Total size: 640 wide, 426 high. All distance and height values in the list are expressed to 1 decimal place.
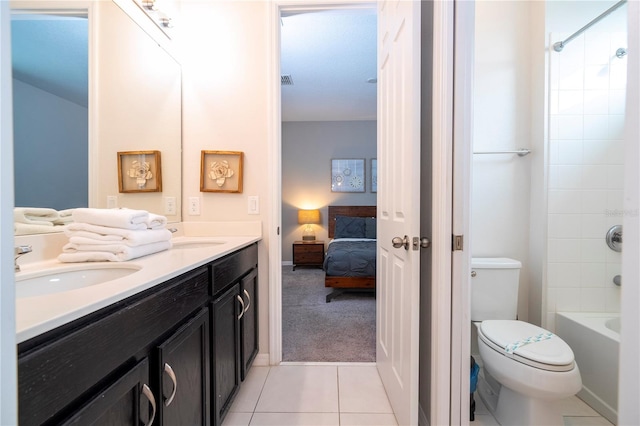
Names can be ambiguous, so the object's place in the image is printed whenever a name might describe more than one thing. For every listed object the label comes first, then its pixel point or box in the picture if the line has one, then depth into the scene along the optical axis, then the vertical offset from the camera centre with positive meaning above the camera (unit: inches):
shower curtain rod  54.0 +40.7
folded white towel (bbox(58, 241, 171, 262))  38.0 -7.2
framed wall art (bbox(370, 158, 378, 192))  193.5 +24.0
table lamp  191.6 -8.2
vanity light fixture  61.6 +48.2
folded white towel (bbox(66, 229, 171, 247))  38.9 -5.0
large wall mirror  36.4 +18.6
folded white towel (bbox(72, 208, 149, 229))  39.8 -1.8
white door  42.1 +1.2
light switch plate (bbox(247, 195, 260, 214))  72.4 +0.5
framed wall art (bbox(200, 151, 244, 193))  72.0 +9.6
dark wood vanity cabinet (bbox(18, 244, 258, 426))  17.9 -15.3
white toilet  43.5 -28.1
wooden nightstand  179.8 -33.5
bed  120.0 -28.4
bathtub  52.7 -31.3
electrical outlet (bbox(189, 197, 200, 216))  73.0 -0.1
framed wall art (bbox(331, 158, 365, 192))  194.5 +26.2
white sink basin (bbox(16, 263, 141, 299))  31.3 -9.6
